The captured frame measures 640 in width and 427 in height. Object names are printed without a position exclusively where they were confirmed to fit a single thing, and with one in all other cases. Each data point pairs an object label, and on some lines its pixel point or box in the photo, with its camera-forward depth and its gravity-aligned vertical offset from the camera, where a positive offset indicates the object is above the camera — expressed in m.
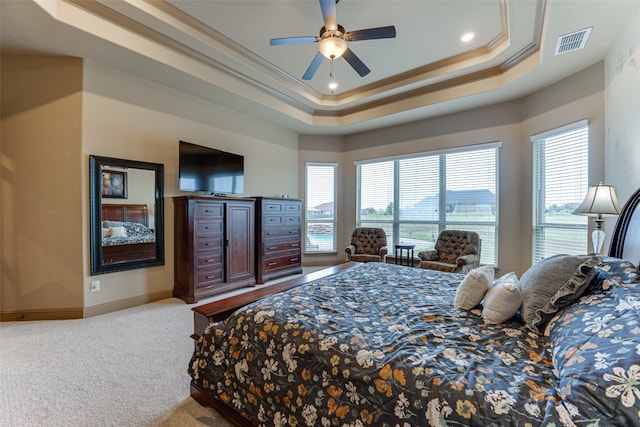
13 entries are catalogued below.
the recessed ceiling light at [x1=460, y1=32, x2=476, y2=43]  3.23 +2.11
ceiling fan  2.42 +1.66
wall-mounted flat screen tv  3.92 +0.63
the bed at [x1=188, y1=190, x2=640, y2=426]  0.86 -0.61
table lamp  2.35 +0.07
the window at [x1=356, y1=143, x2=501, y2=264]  4.60 +0.30
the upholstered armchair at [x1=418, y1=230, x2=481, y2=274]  3.90 -0.67
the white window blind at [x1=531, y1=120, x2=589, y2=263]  3.40 +0.31
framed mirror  3.22 -0.05
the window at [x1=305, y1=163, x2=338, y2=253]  6.04 +0.08
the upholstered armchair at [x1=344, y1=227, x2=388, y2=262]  4.88 -0.65
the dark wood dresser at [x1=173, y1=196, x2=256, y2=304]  3.72 -0.52
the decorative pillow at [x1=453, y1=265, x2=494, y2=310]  1.65 -0.49
